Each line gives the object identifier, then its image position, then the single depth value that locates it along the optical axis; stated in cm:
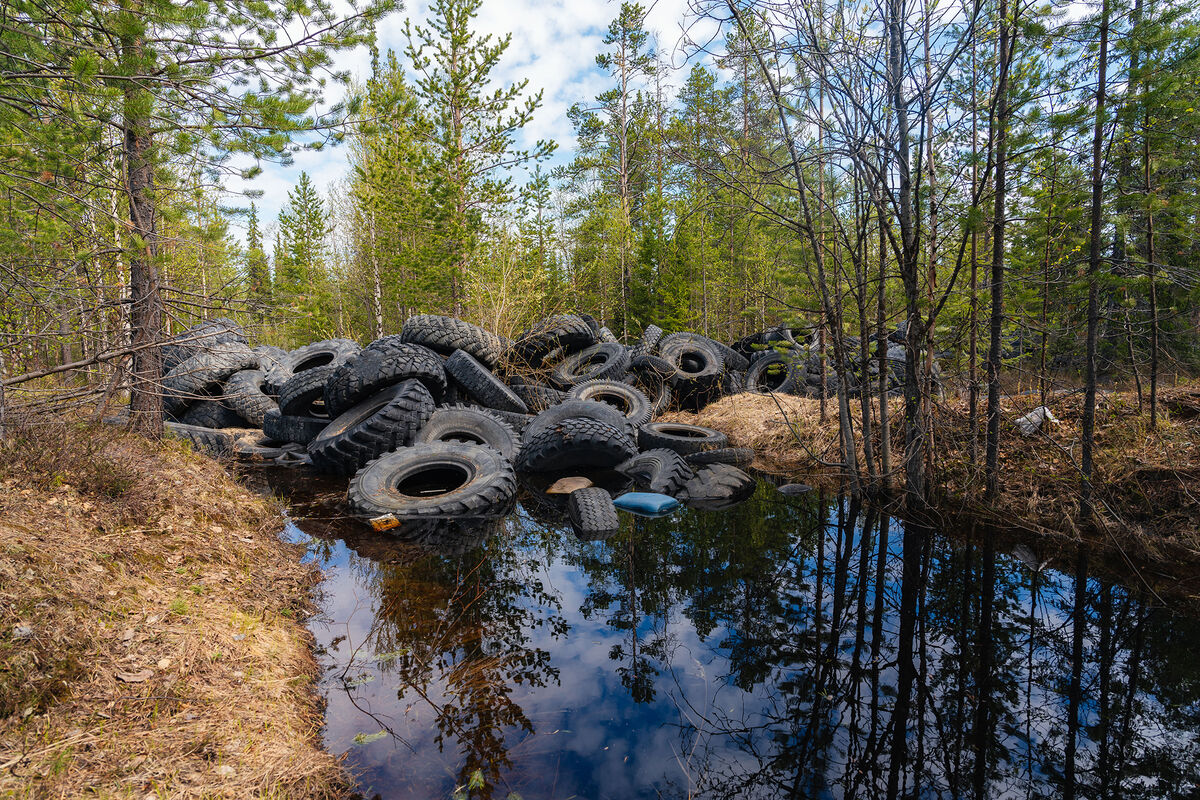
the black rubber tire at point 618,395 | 930
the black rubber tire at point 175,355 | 984
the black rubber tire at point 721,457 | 744
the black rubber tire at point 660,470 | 615
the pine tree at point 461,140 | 1440
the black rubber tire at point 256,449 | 780
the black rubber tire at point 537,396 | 992
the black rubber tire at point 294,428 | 814
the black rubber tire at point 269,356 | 1013
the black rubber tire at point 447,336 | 889
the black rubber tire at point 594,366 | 1059
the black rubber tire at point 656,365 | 1081
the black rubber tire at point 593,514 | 513
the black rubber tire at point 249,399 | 886
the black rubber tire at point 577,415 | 707
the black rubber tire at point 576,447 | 656
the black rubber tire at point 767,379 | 1094
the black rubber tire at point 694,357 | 1083
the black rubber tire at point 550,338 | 1101
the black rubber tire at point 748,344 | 1268
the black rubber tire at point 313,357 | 977
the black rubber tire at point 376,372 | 722
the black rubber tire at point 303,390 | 790
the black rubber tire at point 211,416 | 882
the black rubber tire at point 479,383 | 849
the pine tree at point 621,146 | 1847
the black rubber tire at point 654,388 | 1050
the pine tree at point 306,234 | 2414
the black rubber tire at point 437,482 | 546
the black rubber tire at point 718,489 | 595
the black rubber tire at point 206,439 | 716
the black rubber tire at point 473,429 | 712
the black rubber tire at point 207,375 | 877
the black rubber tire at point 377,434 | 660
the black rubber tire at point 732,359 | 1196
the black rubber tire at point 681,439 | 767
